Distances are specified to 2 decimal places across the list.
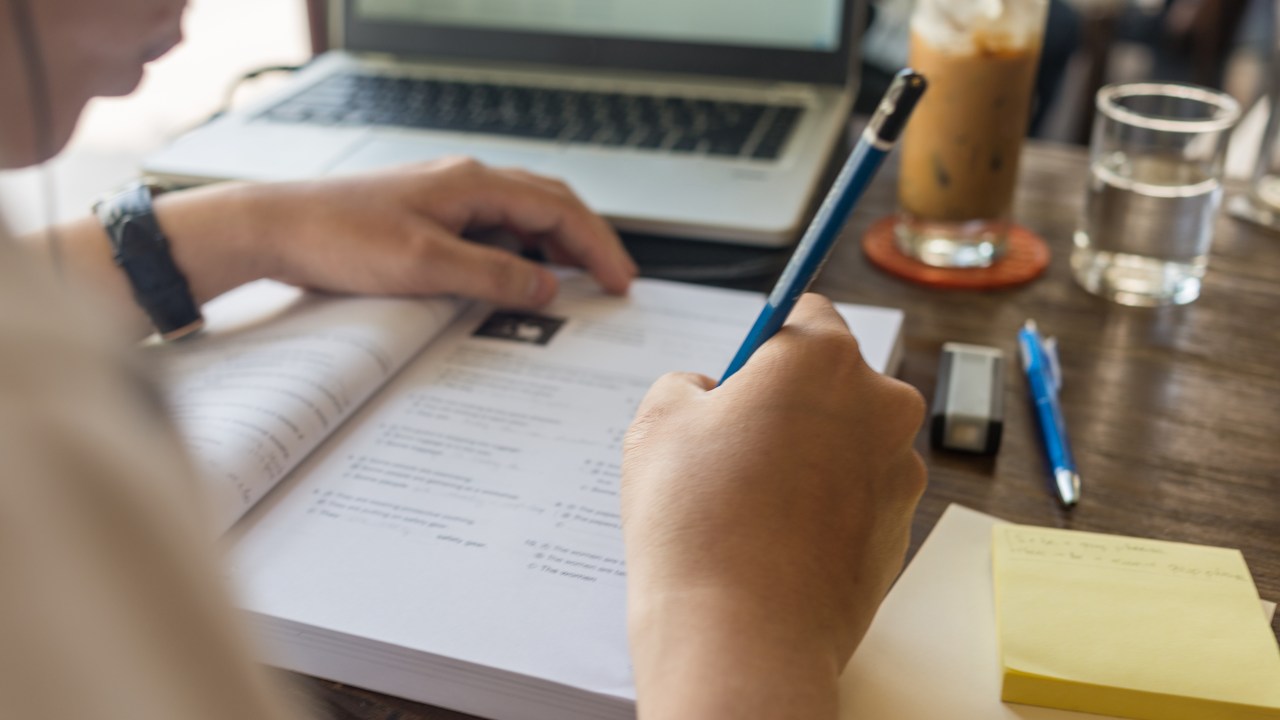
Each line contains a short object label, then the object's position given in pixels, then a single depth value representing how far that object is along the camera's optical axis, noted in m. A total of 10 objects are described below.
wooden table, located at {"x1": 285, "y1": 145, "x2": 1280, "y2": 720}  0.52
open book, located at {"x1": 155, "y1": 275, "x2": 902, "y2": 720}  0.42
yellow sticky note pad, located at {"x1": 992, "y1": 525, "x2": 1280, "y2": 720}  0.39
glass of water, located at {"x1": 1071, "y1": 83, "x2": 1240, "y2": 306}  0.68
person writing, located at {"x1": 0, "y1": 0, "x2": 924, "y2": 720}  0.19
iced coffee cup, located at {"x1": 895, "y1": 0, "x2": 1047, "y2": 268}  0.70
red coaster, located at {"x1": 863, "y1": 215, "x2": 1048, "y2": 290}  0.75
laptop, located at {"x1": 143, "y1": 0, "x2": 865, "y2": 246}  0.82
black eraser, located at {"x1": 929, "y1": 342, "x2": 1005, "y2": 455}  0.57
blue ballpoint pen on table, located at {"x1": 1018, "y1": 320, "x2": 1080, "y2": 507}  0.53
